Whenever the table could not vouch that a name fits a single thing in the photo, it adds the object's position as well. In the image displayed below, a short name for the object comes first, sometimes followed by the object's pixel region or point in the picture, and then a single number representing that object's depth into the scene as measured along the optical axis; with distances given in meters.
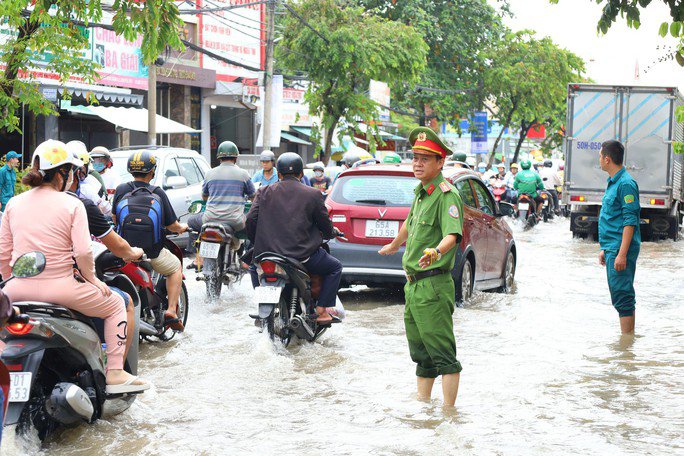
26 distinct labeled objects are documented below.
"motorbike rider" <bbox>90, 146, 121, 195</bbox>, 11.26
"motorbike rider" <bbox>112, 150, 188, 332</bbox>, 8.45
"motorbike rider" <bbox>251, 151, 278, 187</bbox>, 14.10
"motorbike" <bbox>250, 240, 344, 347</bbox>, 8.24
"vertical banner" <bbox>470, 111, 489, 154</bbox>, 45.75
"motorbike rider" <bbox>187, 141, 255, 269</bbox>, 11.41
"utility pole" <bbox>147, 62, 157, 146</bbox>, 22.14
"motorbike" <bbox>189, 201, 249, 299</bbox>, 11.05
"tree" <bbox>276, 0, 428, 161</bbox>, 29.58
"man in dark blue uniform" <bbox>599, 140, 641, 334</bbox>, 8.93
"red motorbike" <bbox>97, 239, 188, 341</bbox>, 8.13
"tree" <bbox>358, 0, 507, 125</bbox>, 41.97
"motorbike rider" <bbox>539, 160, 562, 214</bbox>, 32.88
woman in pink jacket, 5.35
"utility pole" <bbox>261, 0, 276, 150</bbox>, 27.64
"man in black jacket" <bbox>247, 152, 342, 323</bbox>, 8.48
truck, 21.48
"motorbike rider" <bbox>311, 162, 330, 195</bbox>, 18.28
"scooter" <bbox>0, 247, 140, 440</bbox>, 4.93
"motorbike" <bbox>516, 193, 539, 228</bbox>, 26.36
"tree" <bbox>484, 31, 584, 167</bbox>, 43.16
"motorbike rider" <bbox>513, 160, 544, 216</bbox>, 27.10
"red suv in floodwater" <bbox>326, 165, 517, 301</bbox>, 11.20
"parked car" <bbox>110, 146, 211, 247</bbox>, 16.19
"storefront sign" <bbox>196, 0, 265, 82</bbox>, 31.39
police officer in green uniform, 6.35
